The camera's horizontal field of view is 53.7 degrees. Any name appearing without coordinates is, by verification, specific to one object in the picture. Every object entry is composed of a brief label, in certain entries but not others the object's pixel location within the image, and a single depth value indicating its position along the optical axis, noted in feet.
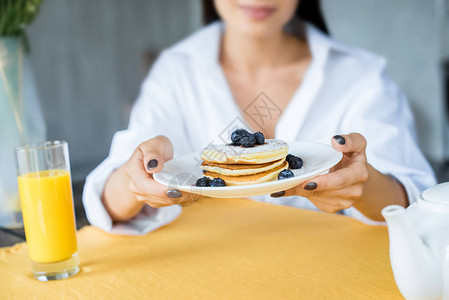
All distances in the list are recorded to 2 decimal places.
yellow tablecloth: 2.20
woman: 3.47
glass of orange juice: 2.58
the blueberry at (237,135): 2.68
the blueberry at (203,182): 2.40
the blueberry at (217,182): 2.40
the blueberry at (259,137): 2.70
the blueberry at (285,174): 2.36
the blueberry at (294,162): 2.58
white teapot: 1.66
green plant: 3.95
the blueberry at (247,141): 2.63
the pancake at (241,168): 2.52
